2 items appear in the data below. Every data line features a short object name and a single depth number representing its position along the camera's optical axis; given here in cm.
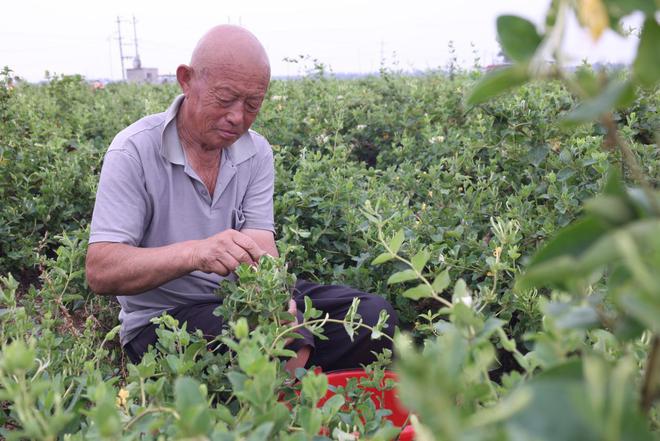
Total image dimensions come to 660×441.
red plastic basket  164
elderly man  220
